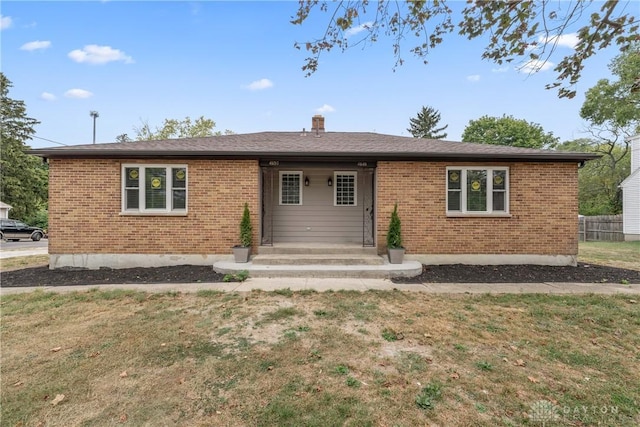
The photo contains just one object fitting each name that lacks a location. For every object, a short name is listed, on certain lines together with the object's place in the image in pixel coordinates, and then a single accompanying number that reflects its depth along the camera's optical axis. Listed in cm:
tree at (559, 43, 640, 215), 2316
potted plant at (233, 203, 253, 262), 755
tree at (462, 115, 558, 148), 3703
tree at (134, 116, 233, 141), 3278
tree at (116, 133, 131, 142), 4988
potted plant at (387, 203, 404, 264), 752
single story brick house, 780
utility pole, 3425
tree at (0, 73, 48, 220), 2780
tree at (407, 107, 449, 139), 4206
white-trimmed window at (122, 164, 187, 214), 793
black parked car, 2045
